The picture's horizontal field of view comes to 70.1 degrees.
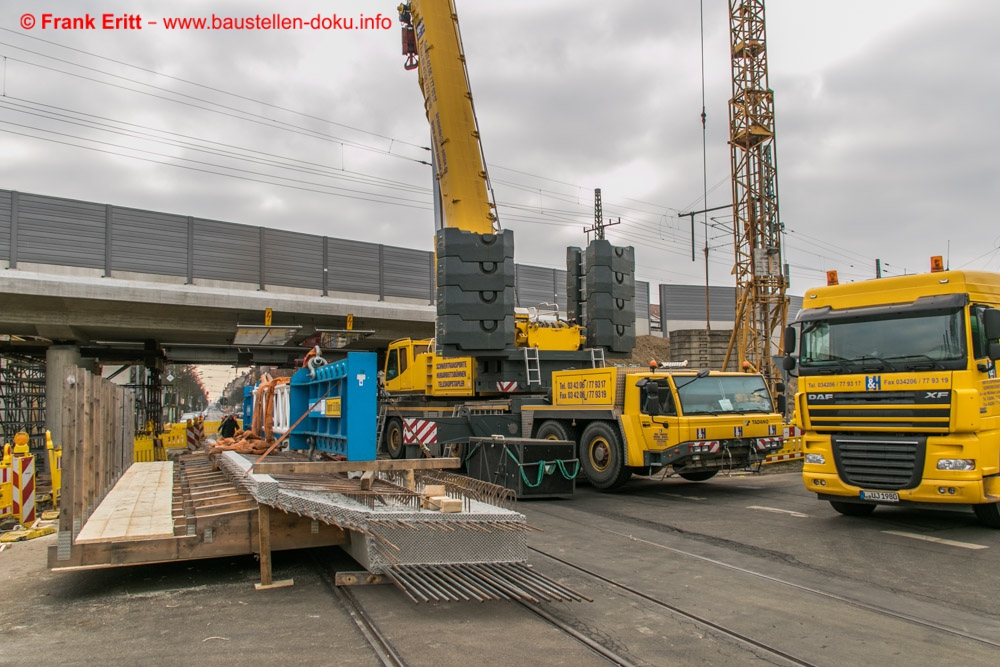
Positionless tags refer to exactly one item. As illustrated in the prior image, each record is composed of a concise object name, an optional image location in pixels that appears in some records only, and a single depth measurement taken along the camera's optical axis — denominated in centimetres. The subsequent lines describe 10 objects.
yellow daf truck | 777
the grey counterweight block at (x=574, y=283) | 1638
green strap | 1112
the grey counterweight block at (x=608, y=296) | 1559
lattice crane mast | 2825
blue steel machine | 767
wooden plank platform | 580
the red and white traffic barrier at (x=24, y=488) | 979
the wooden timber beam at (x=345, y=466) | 667
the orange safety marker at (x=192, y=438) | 2438
